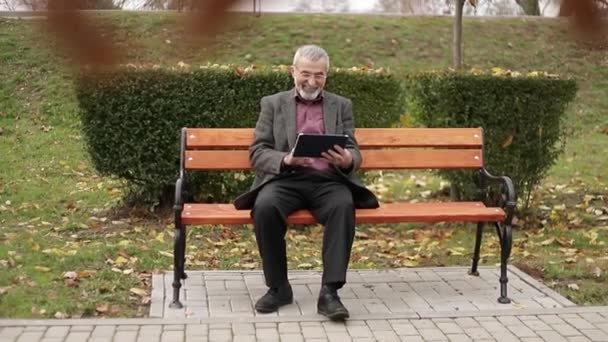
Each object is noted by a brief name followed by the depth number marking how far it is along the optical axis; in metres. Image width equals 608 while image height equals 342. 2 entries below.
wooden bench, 4.35
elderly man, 4.21
